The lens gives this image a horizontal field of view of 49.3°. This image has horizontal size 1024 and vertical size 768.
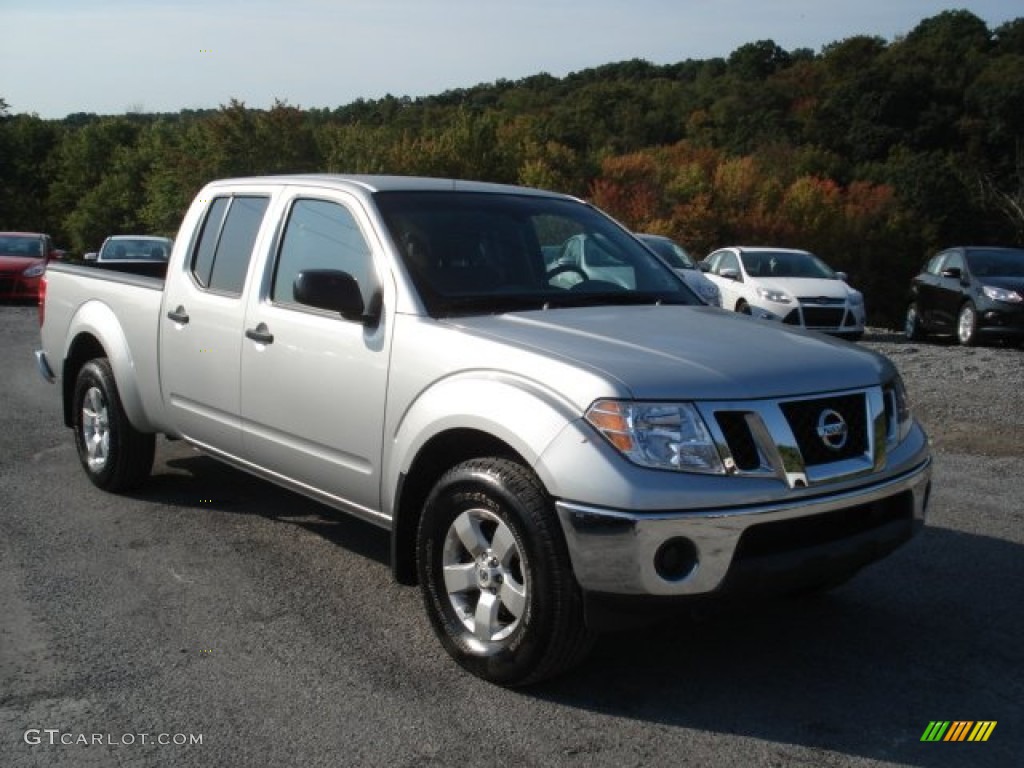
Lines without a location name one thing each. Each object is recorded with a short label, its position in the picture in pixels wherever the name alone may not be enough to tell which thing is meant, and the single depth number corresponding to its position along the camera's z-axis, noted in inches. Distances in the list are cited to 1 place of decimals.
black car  663.8
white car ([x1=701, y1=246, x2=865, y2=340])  689.6
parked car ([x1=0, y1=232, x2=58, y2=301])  901.2
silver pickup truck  142.6
